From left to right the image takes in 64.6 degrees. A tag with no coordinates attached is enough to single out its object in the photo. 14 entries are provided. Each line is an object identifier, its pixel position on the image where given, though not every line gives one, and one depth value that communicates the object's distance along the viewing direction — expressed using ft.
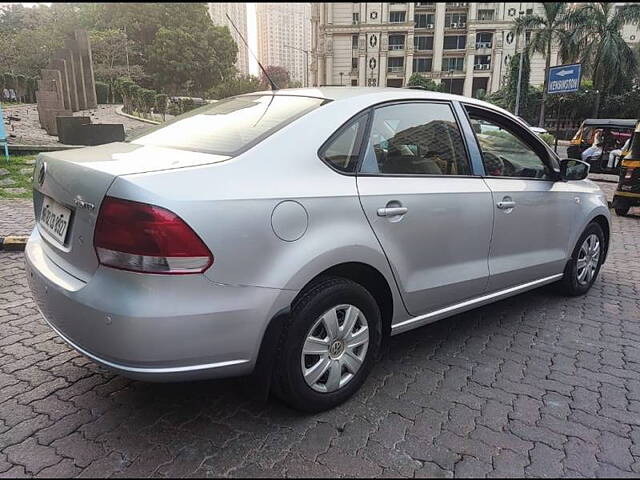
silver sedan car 6.55
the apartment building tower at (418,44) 224.33
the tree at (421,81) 202.69
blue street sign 45.03
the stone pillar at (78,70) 79.61
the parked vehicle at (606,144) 49.47
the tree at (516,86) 142.10
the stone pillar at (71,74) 74.49
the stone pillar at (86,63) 82.60
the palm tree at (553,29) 114.21
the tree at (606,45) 110.11
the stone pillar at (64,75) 66.82
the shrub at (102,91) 122.42
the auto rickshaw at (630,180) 28.63
